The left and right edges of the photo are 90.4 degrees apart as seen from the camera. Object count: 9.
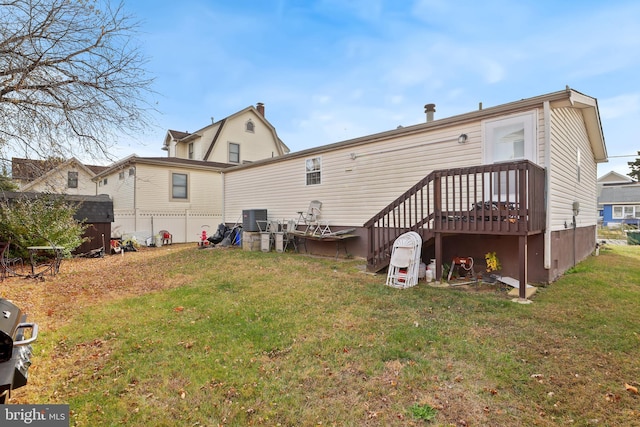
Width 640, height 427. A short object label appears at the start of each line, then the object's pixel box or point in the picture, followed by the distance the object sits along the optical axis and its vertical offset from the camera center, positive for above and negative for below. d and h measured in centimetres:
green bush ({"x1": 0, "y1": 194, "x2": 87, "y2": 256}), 802 -22
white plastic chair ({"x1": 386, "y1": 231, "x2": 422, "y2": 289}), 611 -88
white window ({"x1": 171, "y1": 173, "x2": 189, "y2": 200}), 1516 +142
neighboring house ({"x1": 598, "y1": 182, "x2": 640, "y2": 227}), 2700 +117
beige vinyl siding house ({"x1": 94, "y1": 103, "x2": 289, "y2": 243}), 1424 +147
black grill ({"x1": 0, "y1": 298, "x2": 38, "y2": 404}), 184 -88
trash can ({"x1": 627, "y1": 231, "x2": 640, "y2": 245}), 1531 -98
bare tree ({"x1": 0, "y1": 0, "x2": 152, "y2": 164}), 488 +233
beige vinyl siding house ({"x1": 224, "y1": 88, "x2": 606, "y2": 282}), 600 +121
